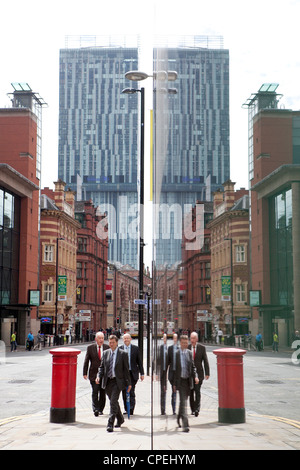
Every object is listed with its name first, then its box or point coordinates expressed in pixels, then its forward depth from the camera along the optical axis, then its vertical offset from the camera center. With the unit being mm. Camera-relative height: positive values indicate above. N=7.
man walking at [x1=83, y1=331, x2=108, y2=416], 10414 -785
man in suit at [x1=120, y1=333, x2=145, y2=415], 10972 -775
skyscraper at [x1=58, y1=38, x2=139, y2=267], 68750 +26876
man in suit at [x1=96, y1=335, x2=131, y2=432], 8633 -765
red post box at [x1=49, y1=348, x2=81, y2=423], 9461 -945
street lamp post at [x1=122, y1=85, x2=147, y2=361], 20464 +1992
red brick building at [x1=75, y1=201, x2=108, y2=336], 37219 +3802
